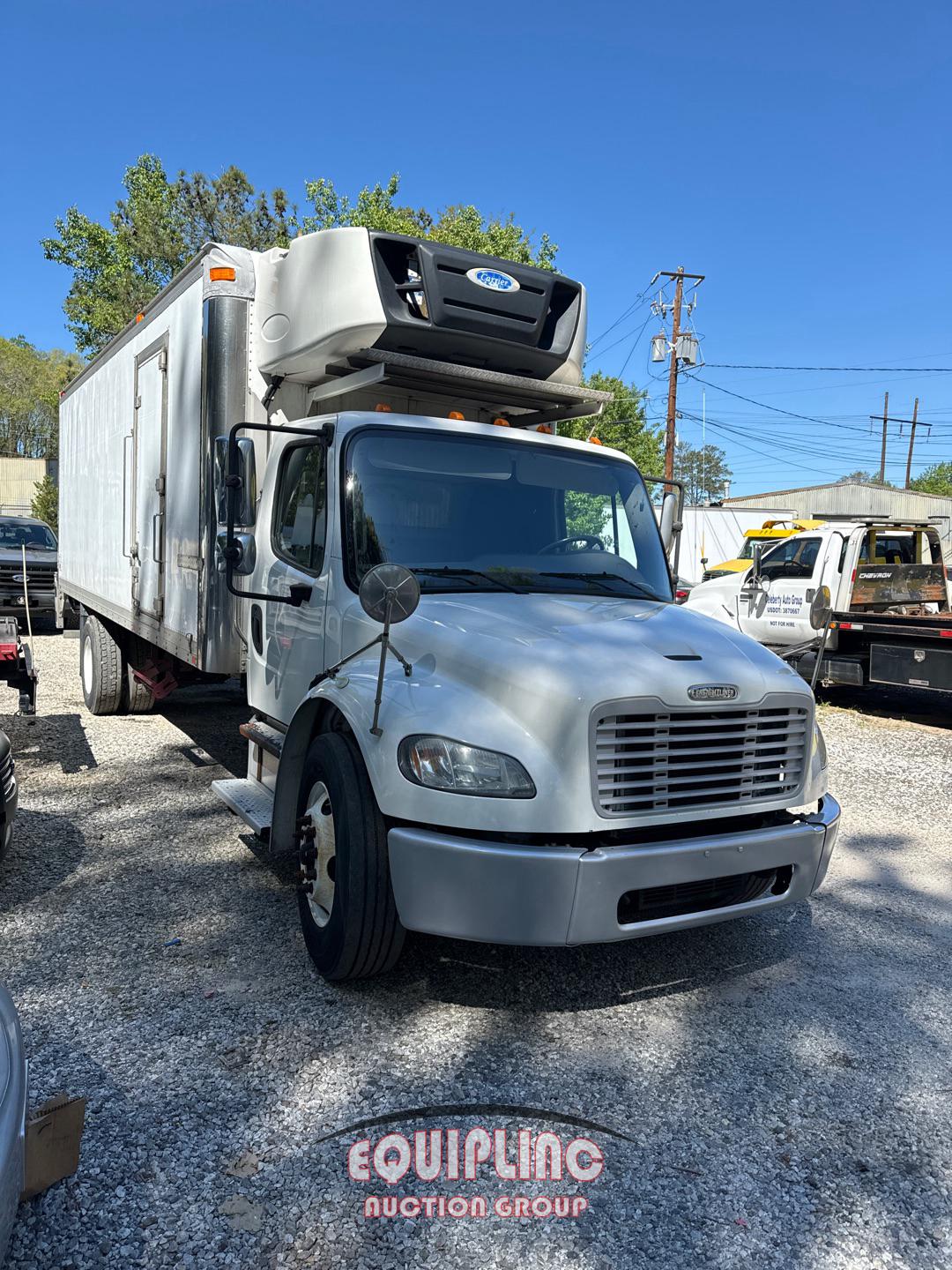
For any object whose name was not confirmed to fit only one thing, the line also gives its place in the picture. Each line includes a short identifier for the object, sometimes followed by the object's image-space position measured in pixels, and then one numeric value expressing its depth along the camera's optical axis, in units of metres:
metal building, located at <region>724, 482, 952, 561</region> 49.62
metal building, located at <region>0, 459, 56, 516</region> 67.25
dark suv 15.27
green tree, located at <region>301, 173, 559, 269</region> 30.09
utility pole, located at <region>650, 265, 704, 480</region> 29.50
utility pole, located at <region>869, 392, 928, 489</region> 58.84
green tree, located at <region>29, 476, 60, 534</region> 41.47
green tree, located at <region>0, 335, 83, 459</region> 89.06
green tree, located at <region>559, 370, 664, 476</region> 40.25
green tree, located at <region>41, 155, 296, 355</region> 31.95
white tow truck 10.42
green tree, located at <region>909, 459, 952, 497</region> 90.00
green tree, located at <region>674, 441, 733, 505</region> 96.94
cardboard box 2.36
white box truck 3.05
